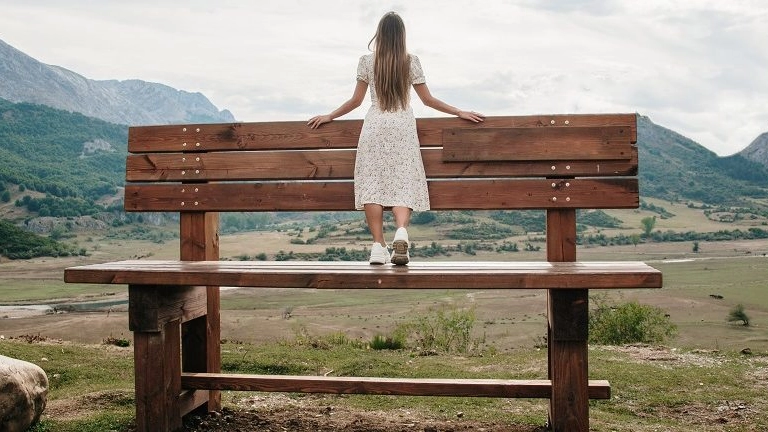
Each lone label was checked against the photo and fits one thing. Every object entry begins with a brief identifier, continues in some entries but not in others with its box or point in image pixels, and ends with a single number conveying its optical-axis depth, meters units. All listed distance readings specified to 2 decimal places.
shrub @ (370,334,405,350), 10.52
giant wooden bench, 4.99
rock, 5.77
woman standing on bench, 6.17
